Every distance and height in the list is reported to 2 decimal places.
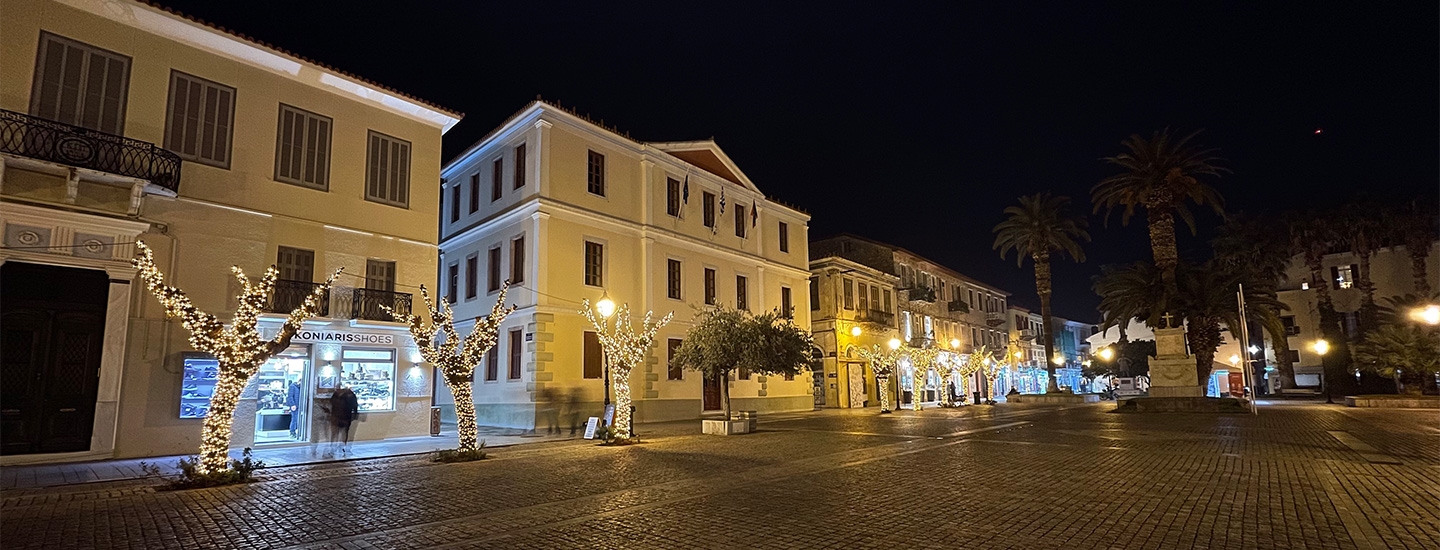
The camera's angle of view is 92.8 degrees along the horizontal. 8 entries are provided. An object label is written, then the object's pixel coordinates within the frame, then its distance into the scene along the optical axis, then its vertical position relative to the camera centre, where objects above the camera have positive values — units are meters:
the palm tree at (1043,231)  48.59 +10.07
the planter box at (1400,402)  30.62 -1.56
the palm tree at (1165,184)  34.19 +9.39
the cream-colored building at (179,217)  14.75 +4.24
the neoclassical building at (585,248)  25.66 +5.67
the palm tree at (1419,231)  44.44 +8.71
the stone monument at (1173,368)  31.02 +0.12
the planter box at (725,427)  22.58 -1.61
